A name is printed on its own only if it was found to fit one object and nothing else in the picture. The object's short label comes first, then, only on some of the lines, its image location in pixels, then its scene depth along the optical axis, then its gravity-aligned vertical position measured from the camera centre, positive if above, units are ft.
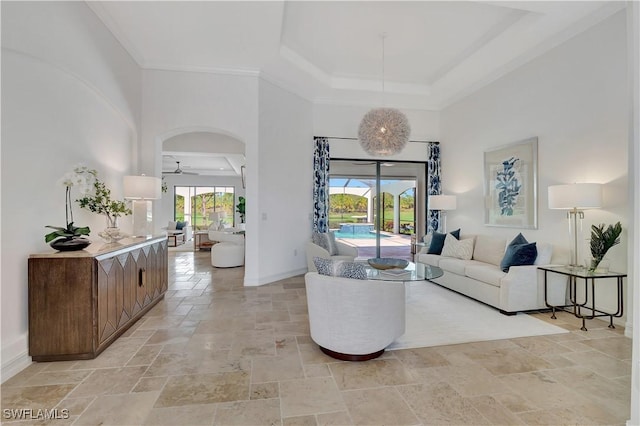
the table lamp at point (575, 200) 11.61 +0.50
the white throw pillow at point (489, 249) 15.75 -1.93
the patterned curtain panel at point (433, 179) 23.25 +2.51
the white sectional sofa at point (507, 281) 12.73 -3.01
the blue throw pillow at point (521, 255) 13.24 -1.82
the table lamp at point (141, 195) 13.25 +0.71
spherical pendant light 15.34 +4.06
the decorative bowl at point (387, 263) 12.63 -2.14
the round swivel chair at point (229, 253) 22.50 -3.01
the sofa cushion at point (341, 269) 8.70 -1.61
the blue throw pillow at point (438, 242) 18.97 -1.82
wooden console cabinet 8.58 -2.60
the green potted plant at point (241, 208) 36.75 +0.47
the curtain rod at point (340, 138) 21.93 +5.27
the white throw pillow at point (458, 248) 17.21 -2.03
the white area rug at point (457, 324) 10.39 -4.21
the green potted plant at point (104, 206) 11.02 +0.21
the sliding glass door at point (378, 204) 23.48 +0.62
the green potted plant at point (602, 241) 11.11 -1.02
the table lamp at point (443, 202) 20.58 +0.69
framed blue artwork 15.47 +1.50
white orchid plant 9.12 +0.75
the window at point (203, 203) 46.73 +1.34
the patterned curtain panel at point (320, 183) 21.34 +2.00
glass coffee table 10.98 -2.31
